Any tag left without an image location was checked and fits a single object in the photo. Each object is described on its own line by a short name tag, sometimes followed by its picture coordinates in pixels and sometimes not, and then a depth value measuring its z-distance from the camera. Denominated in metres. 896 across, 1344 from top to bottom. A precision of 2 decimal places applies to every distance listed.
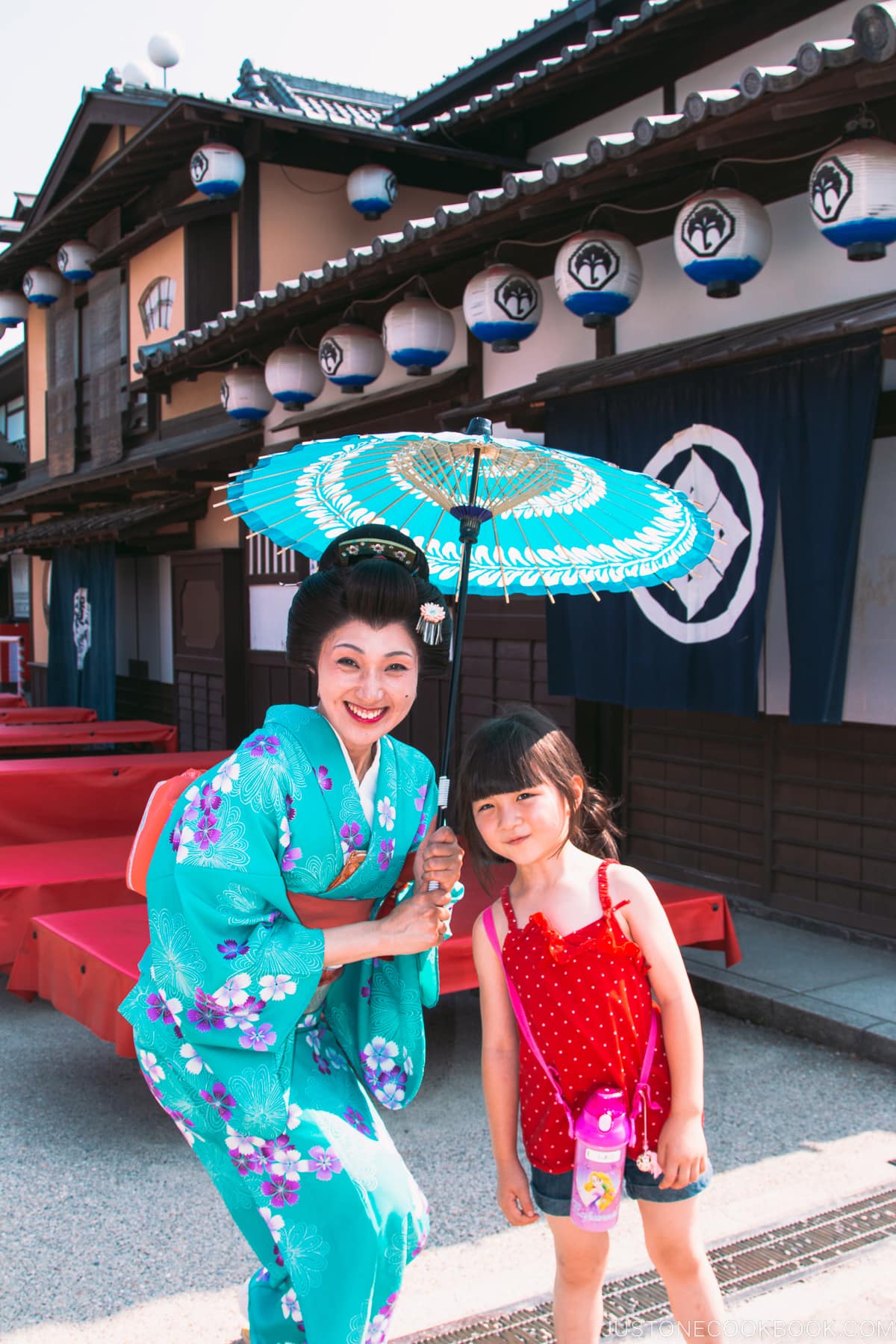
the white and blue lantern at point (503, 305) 7.04
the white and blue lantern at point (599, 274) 6.45
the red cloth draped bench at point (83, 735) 11.02
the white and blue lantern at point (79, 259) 15.49
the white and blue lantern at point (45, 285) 16.91
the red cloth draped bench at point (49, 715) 12.77
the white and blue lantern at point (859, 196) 4.89
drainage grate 2.86
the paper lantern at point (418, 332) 7.96
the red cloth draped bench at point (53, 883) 5.65
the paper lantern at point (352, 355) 8.68
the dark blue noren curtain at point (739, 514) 5.28
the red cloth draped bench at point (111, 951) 4.36
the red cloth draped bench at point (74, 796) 8.14
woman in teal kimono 2.19
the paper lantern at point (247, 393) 10.48
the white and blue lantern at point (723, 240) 5.69
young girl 2.37
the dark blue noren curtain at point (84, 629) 15.33
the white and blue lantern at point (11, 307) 18.67
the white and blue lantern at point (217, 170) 10.77
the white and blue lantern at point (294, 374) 9.41
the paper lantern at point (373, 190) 10.62
